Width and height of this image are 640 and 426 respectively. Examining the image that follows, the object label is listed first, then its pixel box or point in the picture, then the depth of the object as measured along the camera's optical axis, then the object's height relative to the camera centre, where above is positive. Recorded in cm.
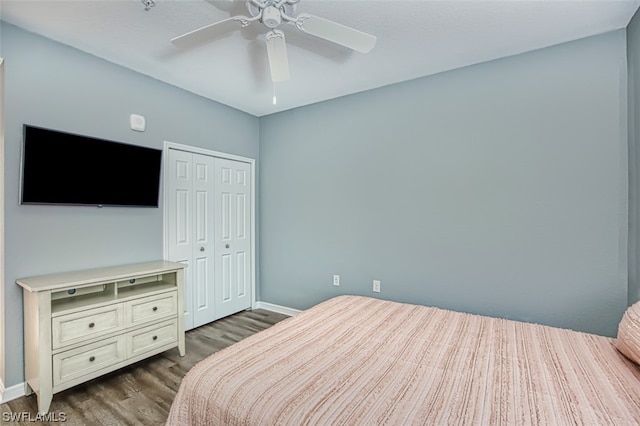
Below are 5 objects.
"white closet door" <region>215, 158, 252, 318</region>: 366 -27
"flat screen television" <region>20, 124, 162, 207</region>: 219 +34
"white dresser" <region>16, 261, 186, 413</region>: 199 -79
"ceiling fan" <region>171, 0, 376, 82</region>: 169 +105
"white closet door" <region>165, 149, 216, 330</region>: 318 -14
